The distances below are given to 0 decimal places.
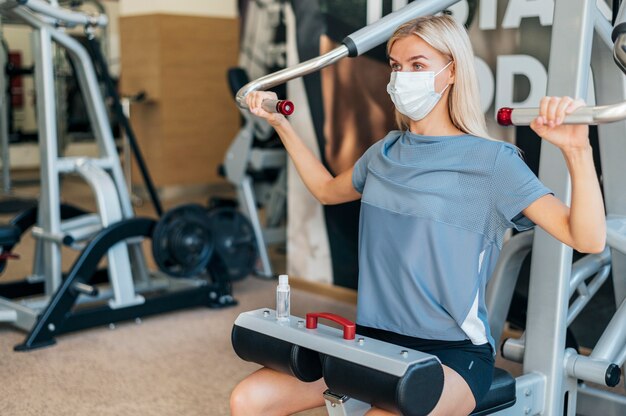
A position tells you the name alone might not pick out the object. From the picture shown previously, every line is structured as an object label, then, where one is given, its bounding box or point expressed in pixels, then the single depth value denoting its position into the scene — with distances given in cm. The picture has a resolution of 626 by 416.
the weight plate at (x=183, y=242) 355
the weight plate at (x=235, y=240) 411
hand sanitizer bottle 169
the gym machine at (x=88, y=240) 331
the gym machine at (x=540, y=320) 144
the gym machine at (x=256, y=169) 445
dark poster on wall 373
